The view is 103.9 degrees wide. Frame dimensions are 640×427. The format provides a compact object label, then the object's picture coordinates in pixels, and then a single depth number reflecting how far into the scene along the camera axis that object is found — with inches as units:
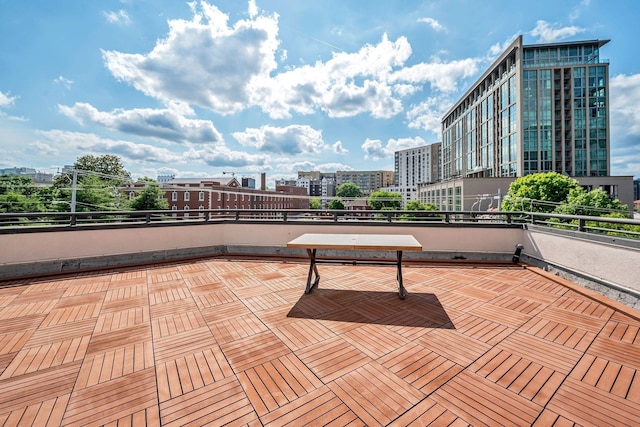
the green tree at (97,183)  1092.5
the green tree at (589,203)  788.6
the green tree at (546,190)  979.3
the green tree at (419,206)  1863.2
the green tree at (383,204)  2440.9
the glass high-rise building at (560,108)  1503.4
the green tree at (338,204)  2626.0
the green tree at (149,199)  1299.2
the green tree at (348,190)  3646.7
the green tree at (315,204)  3863.2
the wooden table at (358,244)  120.3
